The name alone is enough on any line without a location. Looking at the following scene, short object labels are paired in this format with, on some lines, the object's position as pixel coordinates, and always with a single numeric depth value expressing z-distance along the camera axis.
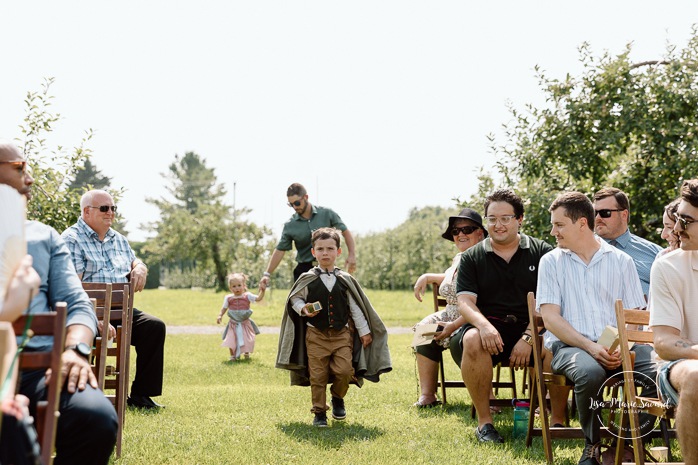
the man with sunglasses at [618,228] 6.83
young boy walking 6.80
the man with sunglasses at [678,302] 4.20
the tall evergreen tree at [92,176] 83.50
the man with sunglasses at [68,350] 3.40
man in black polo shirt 6.38
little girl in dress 12.40
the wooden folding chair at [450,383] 7.65
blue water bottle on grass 6.21
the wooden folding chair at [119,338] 5.67
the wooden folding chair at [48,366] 2.86
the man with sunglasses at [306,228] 9.18
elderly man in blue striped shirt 7.23
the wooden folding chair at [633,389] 4.46
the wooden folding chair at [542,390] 5.35
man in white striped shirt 5.46
